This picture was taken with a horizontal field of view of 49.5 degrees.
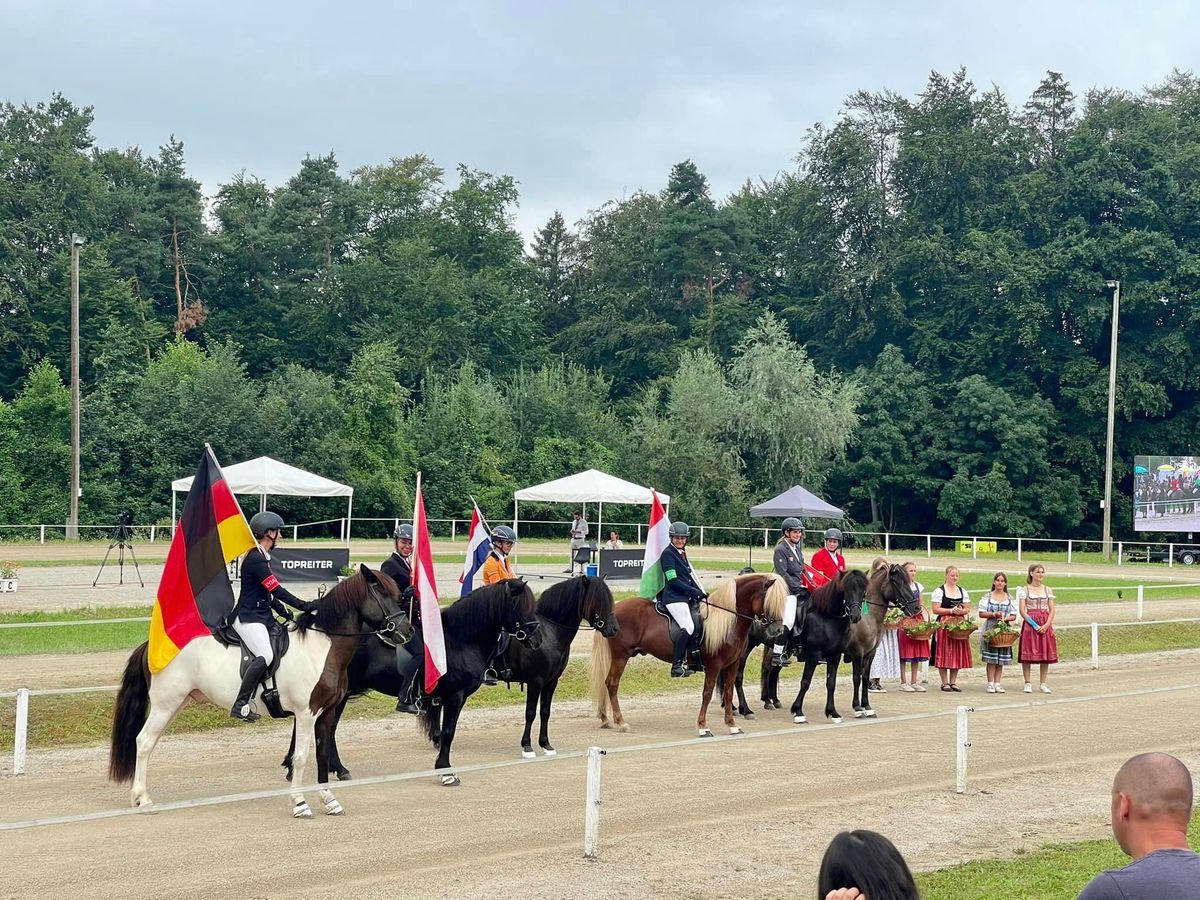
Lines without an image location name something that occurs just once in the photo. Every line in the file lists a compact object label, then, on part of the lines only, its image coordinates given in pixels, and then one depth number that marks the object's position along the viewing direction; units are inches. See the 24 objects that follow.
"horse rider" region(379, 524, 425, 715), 484.8
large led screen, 2048.5
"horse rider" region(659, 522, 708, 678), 618.8
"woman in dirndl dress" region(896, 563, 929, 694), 784.3
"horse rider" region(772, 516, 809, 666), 666.2
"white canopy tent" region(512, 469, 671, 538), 1403.8
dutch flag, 808.9
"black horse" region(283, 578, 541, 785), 485.4
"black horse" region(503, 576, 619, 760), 543.5
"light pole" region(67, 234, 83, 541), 1748.3
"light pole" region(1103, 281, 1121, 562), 2039.4
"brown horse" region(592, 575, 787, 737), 621.0
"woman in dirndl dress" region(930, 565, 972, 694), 778.8
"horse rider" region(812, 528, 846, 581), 708.0
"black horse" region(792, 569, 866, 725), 653.9
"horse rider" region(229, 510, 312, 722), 426.0
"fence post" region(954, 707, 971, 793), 477.1
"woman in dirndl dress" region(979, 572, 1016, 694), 774.5
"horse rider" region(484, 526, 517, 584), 667.4
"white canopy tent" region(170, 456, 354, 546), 1239.5
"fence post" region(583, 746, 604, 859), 373.7
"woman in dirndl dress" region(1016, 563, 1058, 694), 762.8
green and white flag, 631.8
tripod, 1198.0
